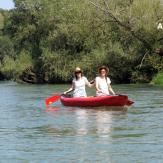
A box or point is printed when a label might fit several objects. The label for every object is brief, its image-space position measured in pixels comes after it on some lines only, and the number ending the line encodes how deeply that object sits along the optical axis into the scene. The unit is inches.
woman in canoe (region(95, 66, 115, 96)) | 811.4
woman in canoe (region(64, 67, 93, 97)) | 839.7
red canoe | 789.9
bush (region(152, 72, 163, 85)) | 1620.2
